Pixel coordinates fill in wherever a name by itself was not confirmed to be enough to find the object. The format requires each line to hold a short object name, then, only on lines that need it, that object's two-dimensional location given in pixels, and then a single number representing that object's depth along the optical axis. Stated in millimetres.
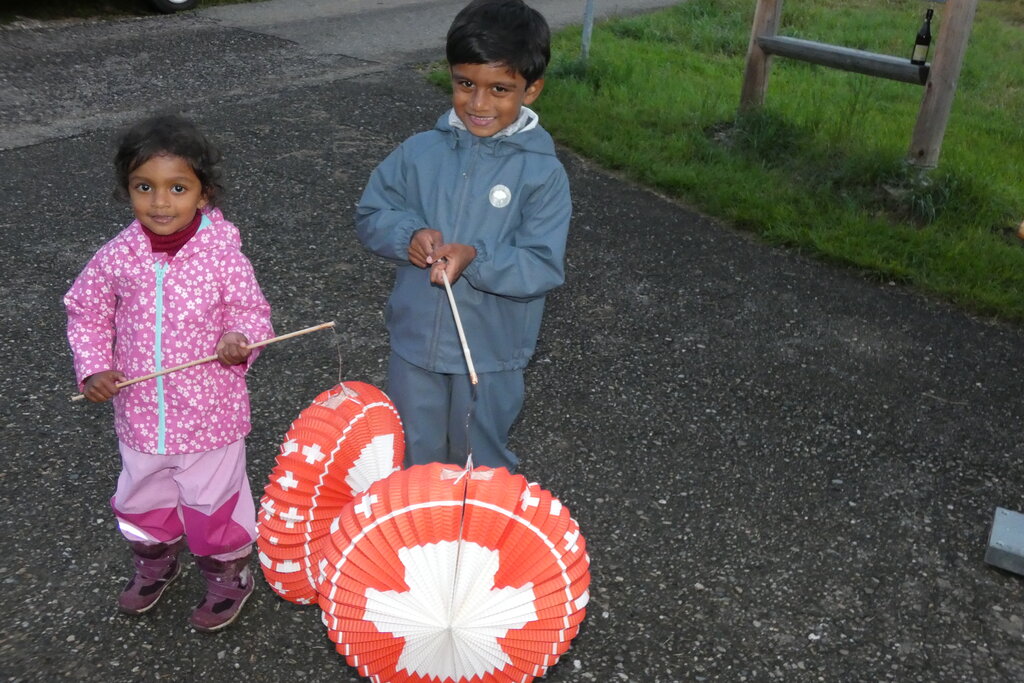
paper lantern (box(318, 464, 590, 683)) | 2205
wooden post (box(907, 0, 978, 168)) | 5801
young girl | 2570
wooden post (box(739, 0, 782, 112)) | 6801
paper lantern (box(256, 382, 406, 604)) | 2662
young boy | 2629
